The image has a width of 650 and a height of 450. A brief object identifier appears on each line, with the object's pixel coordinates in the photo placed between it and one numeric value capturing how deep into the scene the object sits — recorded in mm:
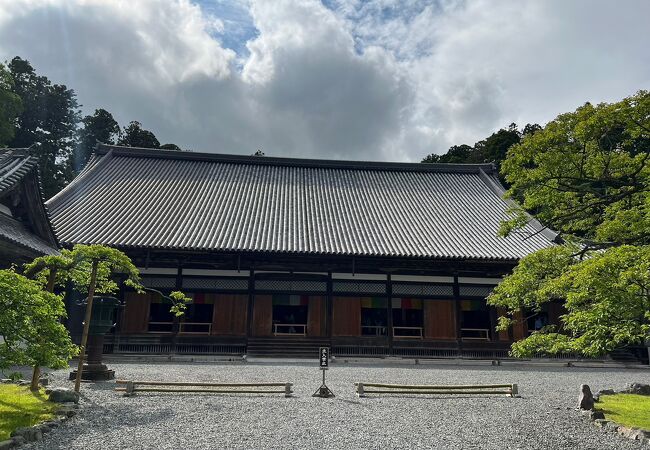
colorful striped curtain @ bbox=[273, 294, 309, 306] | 18031
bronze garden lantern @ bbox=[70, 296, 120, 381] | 10922
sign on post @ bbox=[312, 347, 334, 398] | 9477
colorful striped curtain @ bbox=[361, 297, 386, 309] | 18359
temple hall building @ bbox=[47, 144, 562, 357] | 17188
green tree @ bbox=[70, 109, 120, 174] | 44009
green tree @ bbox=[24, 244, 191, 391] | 8641
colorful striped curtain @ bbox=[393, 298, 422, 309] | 18422
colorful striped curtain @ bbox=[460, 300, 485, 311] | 18594
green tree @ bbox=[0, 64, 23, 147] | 28797
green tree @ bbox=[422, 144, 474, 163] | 51006
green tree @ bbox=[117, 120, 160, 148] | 49194
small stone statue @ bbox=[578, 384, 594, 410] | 8578
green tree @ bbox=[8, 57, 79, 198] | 40438
